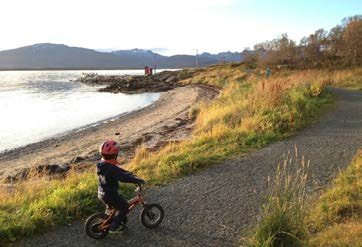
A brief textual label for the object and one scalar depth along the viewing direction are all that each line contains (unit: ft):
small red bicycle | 16.75
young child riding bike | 16.28
